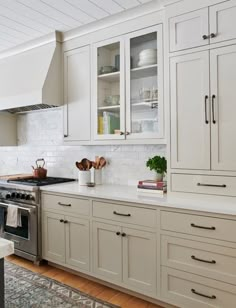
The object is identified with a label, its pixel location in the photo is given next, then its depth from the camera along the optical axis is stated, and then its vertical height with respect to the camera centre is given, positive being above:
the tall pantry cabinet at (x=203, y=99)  1.96 +0.39
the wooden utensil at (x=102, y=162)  3.10 -0.12
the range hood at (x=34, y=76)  3.01 +0.88
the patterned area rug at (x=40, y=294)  2.22 -1.23
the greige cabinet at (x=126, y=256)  2.14 -0.87
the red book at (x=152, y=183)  2.33 -0.28
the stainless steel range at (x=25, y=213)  2.88 -0.67
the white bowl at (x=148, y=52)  2.45 +0.91
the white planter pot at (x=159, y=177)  2.55 -0.24
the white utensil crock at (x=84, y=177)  2.96 -0.28
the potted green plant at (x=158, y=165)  2.53 -0.13
